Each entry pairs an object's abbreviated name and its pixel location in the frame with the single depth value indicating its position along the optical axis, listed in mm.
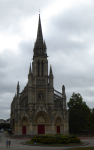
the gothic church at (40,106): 61531
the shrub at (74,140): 38169
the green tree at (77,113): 65438
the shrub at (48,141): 36575
